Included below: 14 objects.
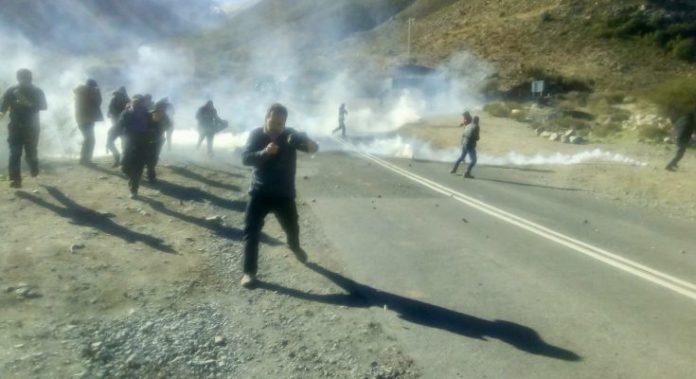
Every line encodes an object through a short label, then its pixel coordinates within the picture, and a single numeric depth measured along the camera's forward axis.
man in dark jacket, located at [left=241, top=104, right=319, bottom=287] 6.45
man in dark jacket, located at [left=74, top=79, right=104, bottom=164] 13.28
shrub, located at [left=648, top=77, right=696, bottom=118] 30.83
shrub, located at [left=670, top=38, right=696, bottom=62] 57.50
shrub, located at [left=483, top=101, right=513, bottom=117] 41.59
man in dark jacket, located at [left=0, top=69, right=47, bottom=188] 10.19
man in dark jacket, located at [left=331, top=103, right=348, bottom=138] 30.08
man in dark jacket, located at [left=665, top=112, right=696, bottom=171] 18.42
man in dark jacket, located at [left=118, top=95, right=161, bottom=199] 10.62
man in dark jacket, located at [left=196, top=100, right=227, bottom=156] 18.69
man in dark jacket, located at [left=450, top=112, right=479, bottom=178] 17.41
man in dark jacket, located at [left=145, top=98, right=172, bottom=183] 11.36
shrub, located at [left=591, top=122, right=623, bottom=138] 30.44
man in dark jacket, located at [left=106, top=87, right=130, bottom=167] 13.61
